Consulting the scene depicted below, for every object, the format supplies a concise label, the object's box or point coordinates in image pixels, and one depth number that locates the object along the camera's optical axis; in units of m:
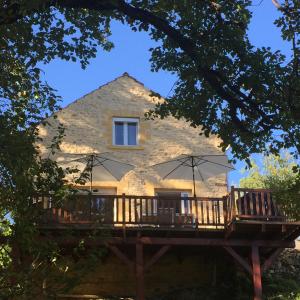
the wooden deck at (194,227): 17.36
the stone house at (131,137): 22.00
